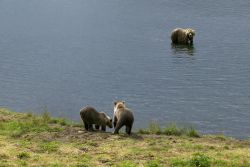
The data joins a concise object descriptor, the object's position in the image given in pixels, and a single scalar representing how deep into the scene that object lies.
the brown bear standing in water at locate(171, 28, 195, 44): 52.91
